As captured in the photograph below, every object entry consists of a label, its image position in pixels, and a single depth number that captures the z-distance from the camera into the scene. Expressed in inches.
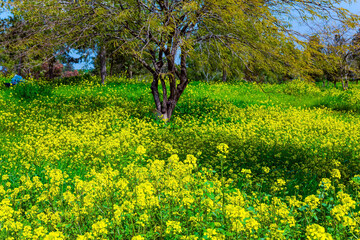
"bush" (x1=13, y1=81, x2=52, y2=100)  502.9
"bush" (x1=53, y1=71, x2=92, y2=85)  656.4
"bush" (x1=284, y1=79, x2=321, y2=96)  704.0
